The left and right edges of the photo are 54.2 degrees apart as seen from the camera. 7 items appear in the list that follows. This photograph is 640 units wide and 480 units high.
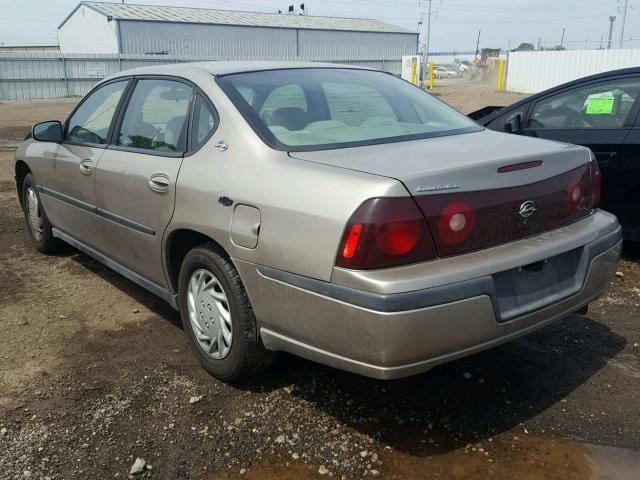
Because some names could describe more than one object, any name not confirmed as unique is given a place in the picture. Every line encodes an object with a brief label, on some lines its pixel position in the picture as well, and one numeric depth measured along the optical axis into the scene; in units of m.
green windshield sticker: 4.96
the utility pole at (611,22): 60.96
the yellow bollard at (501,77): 34.46
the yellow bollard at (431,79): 35.91
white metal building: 42.25
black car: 4.66
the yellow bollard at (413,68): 35.34
